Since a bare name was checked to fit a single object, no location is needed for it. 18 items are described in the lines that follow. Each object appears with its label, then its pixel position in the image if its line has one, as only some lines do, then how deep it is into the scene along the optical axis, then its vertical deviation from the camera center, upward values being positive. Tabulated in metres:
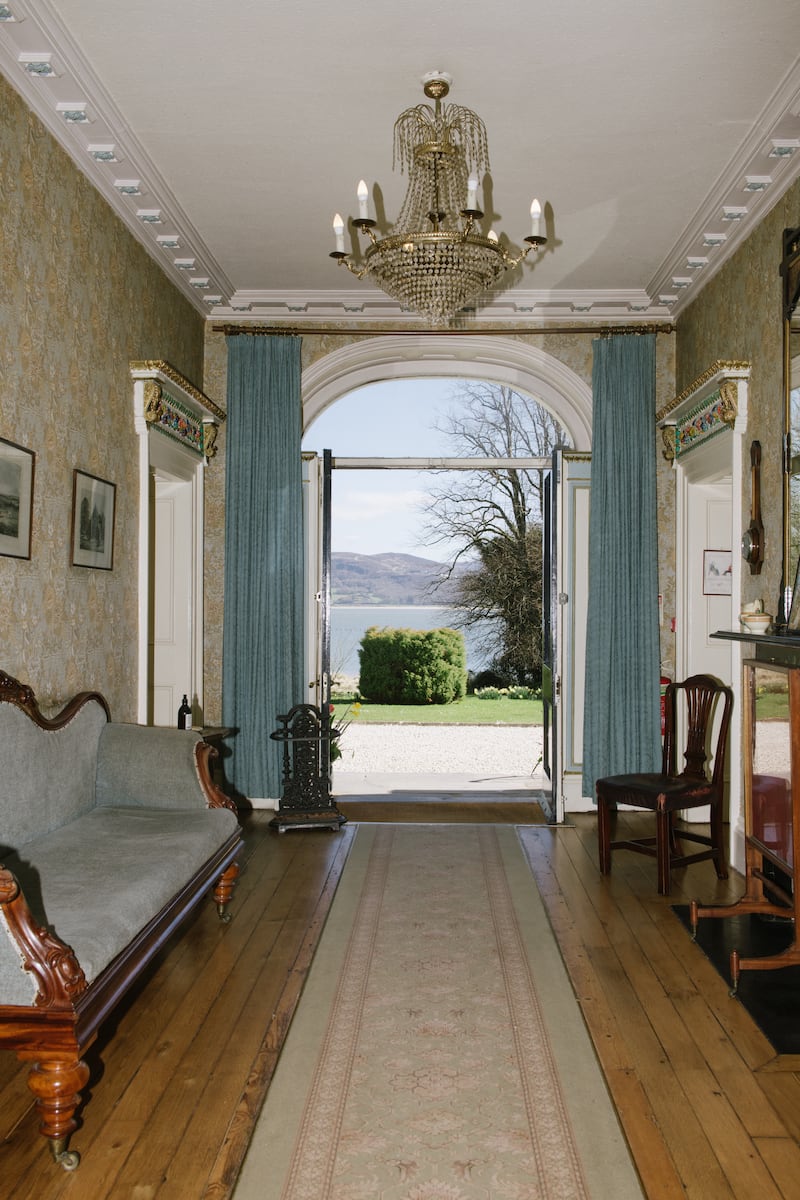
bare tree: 12.39 +1.26
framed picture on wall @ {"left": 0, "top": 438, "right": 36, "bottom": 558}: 3.36 +0.41
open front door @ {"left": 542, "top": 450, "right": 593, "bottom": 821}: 6.15 +0.01
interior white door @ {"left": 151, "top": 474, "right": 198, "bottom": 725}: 6.11 +0.07
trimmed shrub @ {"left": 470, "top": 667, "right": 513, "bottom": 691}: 13.98 -1.04
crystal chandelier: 3.35 +1.33
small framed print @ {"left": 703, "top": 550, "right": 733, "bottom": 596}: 6.05 +0.25
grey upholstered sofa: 2.30 -0.86
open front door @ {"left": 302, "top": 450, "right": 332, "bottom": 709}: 6.35 +0.30
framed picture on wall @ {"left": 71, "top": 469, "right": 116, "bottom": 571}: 4.07 +0.40
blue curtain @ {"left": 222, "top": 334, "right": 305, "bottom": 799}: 6.19 +0.16
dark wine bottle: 5.27 -0.59
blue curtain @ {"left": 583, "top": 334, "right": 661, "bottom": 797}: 6.05 +0.03
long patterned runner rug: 2.23 -1.36
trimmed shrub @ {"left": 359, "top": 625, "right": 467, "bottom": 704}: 14.11 -0.86
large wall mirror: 4.09 +0.94
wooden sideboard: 3.36 -0.68
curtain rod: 6.32 +1.93
